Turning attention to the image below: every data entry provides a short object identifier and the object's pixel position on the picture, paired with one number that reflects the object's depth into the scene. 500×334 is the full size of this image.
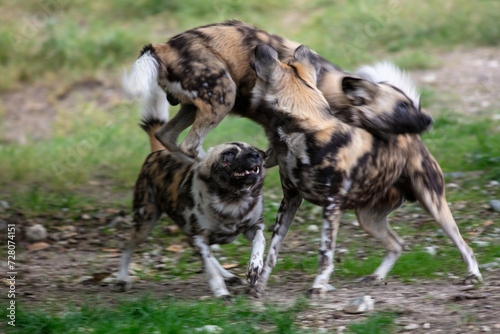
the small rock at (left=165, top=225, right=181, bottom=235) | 12.45
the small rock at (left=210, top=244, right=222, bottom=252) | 11.72
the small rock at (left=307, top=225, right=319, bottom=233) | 12.13
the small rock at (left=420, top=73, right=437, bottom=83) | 19.58
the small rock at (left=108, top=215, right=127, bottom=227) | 12.77
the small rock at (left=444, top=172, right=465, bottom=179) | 13.57
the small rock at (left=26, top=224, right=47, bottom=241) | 12.02
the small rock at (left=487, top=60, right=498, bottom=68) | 20.19
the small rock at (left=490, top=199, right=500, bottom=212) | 11.90
